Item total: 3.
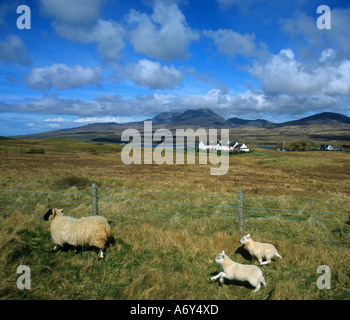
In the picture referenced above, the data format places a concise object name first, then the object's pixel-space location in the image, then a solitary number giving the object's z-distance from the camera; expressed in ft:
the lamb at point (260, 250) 20.01
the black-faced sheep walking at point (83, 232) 20.39
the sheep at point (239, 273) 16.34
